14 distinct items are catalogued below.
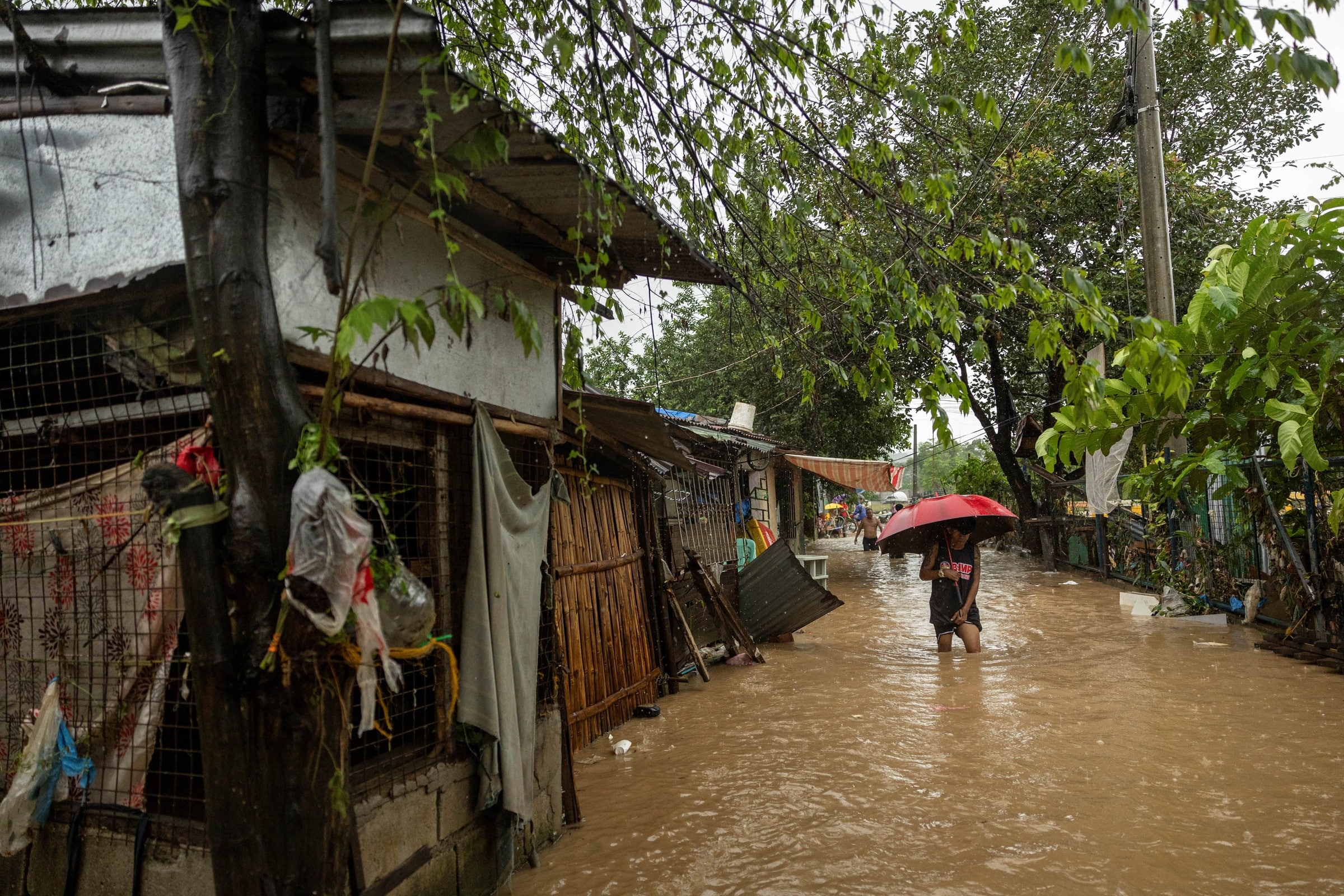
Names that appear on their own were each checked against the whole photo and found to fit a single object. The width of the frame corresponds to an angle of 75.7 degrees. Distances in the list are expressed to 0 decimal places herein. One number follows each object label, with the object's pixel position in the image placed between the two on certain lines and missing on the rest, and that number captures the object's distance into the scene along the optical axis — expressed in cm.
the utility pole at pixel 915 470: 4700
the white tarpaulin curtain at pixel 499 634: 431
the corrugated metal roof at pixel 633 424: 602
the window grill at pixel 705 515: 1101
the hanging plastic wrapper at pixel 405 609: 286
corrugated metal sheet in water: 1062
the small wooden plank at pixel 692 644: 907
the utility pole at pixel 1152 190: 1051
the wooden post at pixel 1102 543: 1752
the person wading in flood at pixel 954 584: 976
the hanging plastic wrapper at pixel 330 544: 257
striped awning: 1967
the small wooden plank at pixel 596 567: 646
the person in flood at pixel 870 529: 2991
